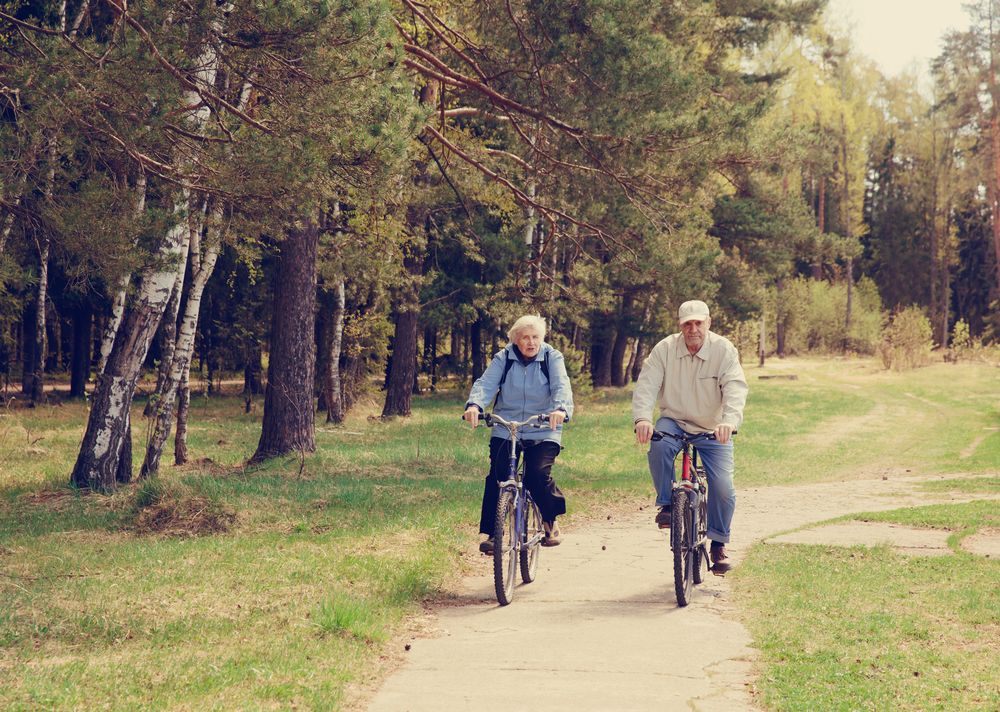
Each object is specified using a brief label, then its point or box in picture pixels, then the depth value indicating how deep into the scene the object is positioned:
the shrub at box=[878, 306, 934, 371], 45.94
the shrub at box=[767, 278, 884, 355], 57.38
